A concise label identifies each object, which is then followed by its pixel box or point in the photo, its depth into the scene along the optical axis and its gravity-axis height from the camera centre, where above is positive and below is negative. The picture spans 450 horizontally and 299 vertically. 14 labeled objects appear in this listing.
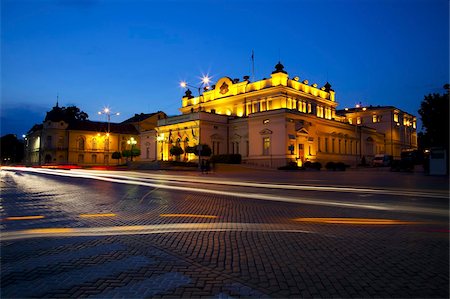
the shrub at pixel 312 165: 52.55 -0.89
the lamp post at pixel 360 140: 73.16 +4.14
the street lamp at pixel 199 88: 42.31 +9.39
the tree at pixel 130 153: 73.14 +1.34
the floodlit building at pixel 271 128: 56.06 +6.09
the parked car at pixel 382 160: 59.72 -0.11
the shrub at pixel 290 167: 48.41 -1.11
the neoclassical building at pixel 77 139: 90.25 +5.59
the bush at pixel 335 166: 53.78 -1.08
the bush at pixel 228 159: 59.38 +0.03
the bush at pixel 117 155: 76.25 +0.90
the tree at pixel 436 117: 37.34 +4.81
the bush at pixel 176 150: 62.58 +1.68
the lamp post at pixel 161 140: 73.04 +4.17
